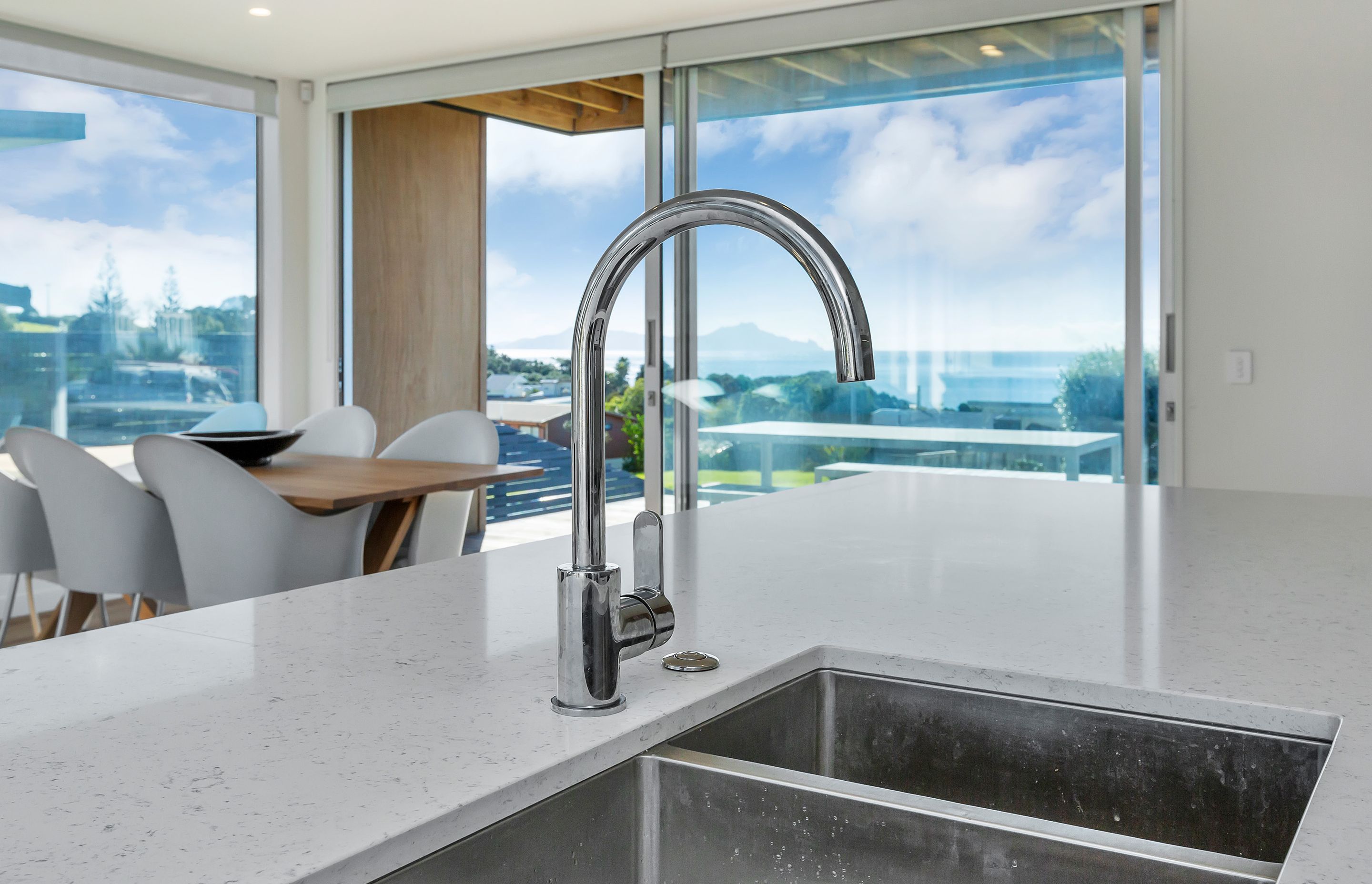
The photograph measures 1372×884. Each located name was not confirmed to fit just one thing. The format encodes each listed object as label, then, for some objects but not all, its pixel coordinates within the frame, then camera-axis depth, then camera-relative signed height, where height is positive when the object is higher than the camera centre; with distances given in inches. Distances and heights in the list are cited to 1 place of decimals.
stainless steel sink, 23.4 -9.4
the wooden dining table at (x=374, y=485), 103.7 -6.3
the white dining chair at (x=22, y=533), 113.2 -11.7
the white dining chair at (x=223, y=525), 101.4 -9.7
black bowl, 120.6 -2.3
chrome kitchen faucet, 26.1 -2.5
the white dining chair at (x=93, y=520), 104.9 -9.5
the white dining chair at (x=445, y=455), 127.1 -4.0
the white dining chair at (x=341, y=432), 153.9 -1.3
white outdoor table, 144.3 -2.4
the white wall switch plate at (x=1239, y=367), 135.5 +6.7
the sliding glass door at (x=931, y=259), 143.1 +22.9
